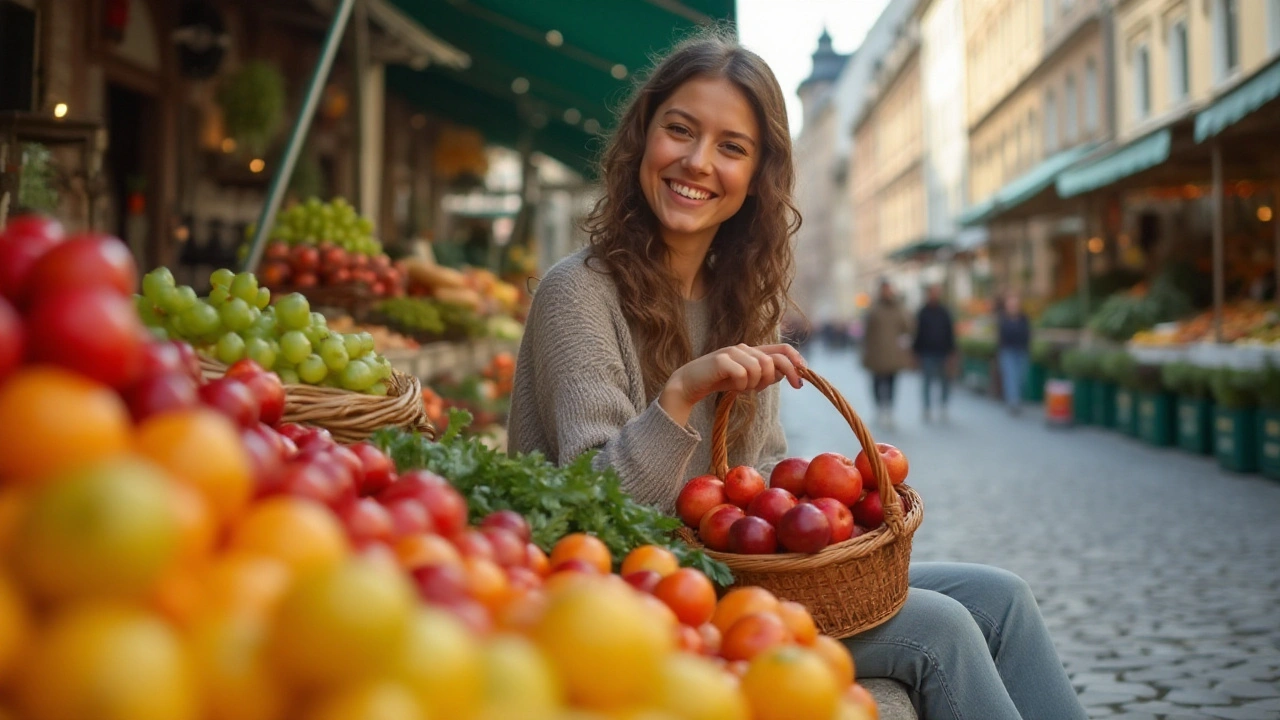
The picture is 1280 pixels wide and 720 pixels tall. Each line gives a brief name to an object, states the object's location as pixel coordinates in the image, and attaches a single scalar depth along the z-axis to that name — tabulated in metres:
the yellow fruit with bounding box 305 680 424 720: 0.94
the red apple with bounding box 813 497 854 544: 2.28
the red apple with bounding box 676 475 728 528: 2.49
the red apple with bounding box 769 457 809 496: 2.56
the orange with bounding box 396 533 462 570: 1.31
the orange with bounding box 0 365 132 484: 1.03
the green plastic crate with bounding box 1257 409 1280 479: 9.50
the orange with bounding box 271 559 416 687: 0.95
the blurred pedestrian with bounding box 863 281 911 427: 15.11
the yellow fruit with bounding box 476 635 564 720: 1.03
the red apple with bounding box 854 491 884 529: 2.43
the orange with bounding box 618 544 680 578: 1.84
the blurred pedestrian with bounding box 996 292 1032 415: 16.73
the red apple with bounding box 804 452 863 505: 2.43
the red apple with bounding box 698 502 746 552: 2.33
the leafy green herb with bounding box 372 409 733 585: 1.99
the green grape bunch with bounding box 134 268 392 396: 2.68
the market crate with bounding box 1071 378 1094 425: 15.01
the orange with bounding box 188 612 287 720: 0.97
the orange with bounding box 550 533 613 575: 1.73
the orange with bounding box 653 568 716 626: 1.65
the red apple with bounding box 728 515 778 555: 2.22
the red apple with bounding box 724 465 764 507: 2.49
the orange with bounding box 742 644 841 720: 1.33
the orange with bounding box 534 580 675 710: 1.12
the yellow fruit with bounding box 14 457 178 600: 0.93
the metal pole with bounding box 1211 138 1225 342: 11.67
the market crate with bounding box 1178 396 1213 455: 11.38
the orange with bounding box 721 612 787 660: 1.56
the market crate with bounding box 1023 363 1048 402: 18.86
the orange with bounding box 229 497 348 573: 1.12
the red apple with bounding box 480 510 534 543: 1.67
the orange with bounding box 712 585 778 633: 1.73
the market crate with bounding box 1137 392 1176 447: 12.31
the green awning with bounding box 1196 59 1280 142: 8.92
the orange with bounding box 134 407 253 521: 1.10
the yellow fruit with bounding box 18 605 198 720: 0.90
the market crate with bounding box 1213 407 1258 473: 10.09
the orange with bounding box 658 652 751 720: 1.17
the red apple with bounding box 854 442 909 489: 2.55
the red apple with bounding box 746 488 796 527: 2.32
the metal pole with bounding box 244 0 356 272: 5.34
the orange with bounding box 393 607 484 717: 0.98
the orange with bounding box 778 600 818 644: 1.65
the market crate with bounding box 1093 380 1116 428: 14.41
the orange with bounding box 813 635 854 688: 1.59
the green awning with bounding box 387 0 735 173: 8.50
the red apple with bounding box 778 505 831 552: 2.17
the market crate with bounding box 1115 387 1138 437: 13.28
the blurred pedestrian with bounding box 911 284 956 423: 16.27
